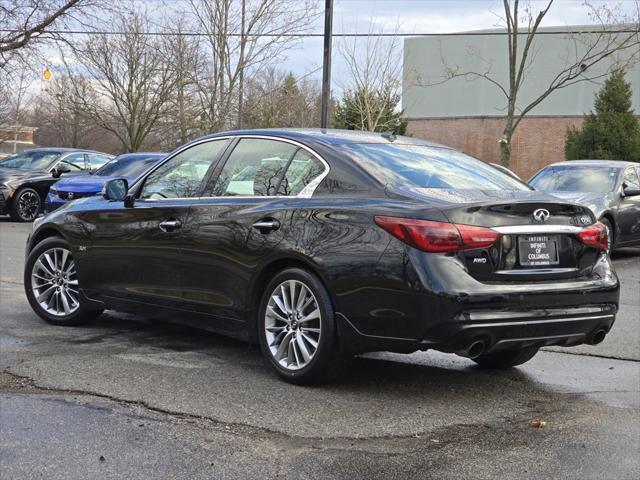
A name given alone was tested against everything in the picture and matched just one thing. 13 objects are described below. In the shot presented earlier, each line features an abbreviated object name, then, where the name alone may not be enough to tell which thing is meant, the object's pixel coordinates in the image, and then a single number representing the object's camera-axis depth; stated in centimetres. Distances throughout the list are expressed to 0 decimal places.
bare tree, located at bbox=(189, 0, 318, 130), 2808
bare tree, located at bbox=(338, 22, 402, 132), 3976
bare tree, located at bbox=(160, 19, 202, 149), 3156
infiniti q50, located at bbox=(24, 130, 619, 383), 482
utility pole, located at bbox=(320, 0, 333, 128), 1889
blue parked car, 1655
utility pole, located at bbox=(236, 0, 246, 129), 2731
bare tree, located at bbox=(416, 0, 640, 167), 2194
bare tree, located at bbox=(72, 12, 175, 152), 3334
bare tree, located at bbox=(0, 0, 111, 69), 2470
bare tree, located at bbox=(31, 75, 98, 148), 3681
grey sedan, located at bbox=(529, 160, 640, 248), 1353
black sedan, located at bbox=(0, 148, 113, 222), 1938
